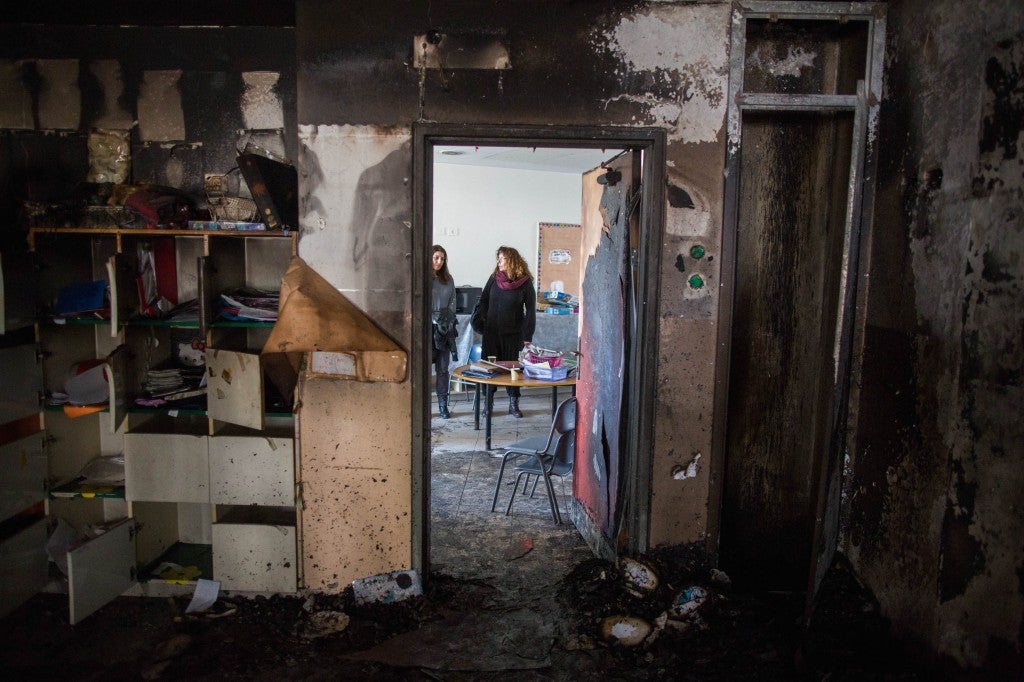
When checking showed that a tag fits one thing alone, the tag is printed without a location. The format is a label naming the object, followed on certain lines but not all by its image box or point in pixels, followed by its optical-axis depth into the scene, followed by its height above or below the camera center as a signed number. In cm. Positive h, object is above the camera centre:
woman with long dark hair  634 -46
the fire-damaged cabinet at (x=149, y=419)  303 -75
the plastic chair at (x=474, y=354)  757 -95
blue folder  314 -17
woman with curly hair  631 -36
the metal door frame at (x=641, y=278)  296 -2
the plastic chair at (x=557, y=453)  405 -111
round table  484 -80
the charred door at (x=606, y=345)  333 -40
